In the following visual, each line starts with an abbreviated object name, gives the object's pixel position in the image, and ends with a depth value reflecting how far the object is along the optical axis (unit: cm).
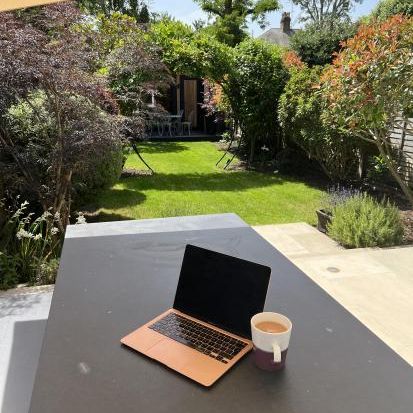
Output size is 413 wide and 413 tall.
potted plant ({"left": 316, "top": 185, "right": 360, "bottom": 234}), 536
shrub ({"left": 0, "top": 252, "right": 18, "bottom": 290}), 373
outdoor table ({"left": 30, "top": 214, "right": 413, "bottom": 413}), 112
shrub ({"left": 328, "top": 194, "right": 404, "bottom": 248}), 473
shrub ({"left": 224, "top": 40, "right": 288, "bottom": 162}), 906
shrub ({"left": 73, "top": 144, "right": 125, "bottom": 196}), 467
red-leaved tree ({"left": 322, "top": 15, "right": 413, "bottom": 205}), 458
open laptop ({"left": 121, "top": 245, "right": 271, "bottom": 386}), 130
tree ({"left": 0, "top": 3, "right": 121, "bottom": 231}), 396
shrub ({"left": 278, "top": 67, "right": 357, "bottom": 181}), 712
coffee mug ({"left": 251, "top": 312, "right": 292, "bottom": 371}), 123
